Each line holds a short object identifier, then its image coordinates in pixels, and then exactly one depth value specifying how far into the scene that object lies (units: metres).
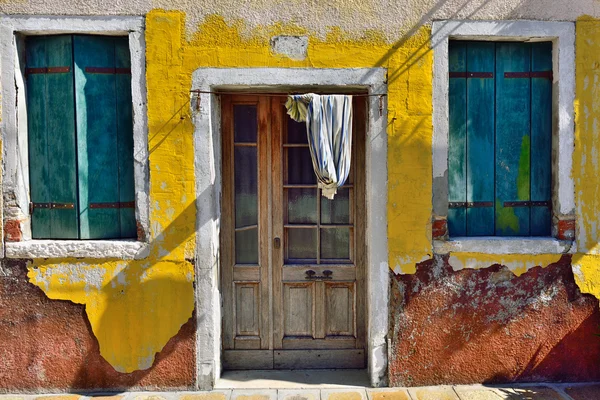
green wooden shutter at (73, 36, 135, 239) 4.22
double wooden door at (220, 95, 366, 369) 4.54
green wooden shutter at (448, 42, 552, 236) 4.32
